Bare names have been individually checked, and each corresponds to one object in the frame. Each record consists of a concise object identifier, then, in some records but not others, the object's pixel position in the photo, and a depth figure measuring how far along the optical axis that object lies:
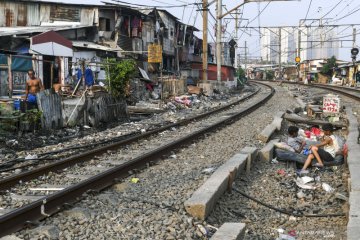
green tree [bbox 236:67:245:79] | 60.53
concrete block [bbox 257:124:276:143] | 12.03
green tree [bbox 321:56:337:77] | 66.19
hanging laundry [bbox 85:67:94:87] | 18.30
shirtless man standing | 13.47
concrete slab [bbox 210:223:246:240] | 4.60
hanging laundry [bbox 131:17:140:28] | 33.81
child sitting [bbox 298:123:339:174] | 9.17
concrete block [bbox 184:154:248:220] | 5.65
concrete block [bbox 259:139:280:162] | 9.70
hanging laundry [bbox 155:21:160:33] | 39.22
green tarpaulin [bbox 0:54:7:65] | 17.11
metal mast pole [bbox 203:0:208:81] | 30.89
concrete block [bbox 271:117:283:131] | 14.05
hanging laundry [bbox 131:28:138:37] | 34.12
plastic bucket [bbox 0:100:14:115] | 12.07
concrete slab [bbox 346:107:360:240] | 5.21
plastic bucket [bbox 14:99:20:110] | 12.73
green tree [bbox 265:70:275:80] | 99.06
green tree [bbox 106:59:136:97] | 18.72
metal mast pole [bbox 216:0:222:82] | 32.50
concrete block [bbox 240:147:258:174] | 8.74
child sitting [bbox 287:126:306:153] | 9.91
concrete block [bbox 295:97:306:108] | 23.36
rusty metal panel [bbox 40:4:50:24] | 31.80
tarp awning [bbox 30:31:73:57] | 17.30
